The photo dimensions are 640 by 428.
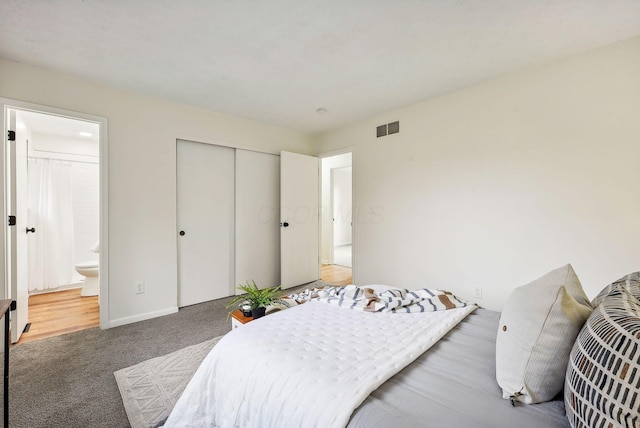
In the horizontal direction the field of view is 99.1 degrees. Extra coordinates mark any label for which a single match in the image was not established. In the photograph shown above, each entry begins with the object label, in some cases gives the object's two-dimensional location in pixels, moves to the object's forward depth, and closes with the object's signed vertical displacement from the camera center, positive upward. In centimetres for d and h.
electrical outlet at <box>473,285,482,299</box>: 279 -83
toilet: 370 -87
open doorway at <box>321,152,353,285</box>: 532 -26
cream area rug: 158 -116
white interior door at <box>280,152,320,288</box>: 409 -11
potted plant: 194 -65
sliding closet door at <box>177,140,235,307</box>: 335 -12
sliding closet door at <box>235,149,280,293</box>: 383 -9
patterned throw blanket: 166 -57
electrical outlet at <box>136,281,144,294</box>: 294 -81
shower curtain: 380 -16
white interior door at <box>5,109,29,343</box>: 241 -16
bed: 79 -60
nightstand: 194 -77
